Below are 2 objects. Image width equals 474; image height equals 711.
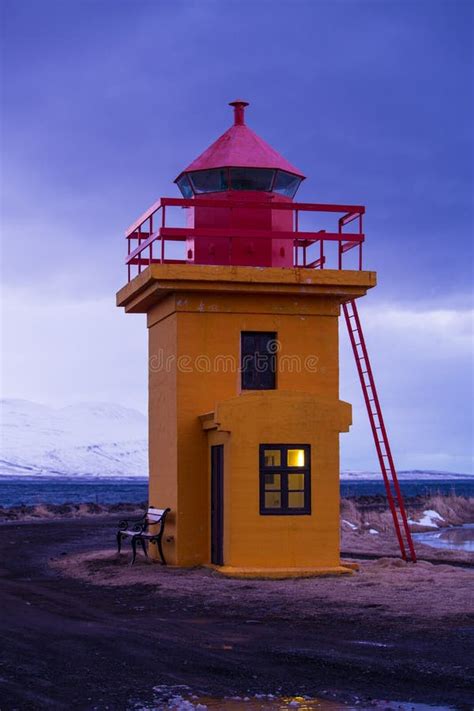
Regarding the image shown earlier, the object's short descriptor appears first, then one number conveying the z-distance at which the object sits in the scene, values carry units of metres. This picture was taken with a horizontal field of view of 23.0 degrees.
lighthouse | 18.77
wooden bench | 20.38
